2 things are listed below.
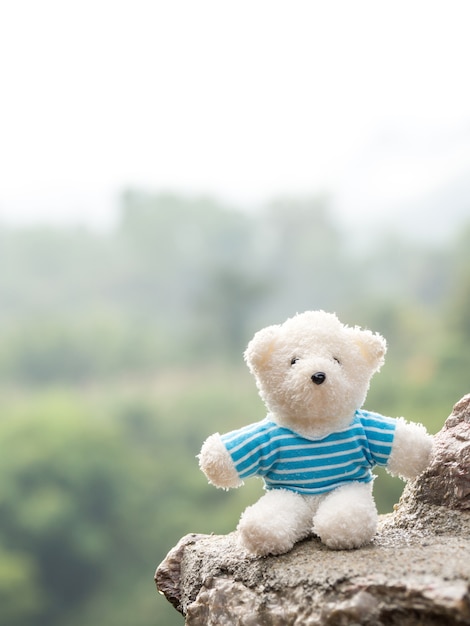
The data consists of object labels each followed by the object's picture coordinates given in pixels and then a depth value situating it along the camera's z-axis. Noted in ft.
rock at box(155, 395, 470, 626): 2.53
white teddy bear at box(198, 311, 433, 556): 3.02
